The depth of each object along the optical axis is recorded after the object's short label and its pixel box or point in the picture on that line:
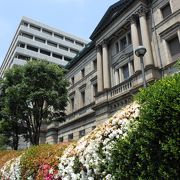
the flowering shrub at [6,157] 12.90
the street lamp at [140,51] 11.84
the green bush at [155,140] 3.84
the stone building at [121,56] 19.30
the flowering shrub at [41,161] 7.50
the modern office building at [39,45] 67.25
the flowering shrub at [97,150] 5.30
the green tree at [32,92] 21.47
